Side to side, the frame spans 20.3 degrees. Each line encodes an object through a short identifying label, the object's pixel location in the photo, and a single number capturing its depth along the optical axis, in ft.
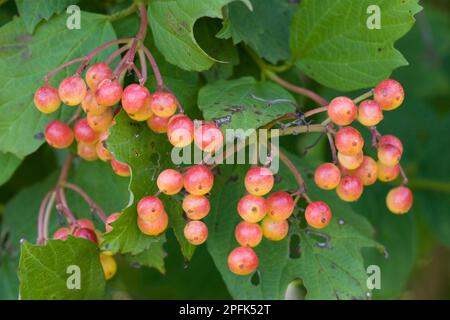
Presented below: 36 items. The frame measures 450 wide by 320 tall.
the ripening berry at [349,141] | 1.21
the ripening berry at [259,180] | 1.22
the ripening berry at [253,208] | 1.23
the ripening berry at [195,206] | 1.21
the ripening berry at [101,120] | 1.24
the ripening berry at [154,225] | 1.22
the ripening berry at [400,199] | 1.33
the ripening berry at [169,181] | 1.20
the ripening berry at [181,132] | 1.18
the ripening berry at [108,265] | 1.32
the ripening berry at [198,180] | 1.20
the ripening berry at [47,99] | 1.26
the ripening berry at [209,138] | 1.17
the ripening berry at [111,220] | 1.23
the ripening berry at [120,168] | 1.25
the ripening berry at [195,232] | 1.22
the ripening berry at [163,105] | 1.20
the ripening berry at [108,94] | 1.20
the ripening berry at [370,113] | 1.22
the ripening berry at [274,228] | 1.26
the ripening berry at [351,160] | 1.24
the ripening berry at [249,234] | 1.25
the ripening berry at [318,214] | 1.26
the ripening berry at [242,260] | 1.25
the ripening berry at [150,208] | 1.20
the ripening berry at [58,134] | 1.28
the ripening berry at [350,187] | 1.25
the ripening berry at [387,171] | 1.27
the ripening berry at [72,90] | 1.22
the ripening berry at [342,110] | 1.20
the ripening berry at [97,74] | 1.23
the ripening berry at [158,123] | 1.22
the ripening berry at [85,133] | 1.27
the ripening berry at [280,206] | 1.24
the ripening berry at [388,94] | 1.23
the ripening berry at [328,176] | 1.24
